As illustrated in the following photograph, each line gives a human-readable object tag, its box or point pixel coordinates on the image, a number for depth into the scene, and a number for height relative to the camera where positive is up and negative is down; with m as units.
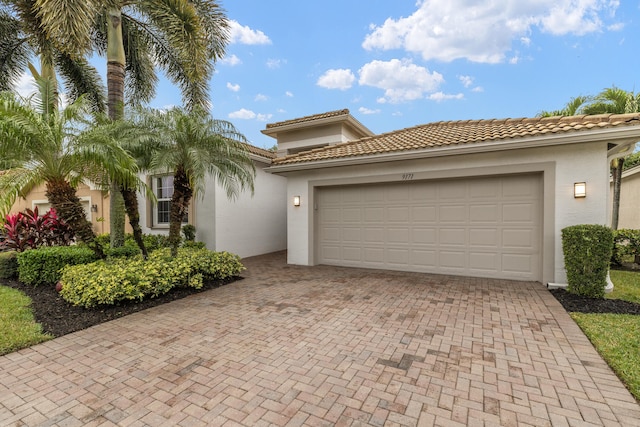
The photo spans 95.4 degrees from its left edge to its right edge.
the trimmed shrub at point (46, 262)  6.98 -1.26
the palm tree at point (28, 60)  9.73 +5.83
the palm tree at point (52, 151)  5.17 +1.13
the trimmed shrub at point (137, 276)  5.27 -1.35
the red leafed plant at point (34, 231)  8.61 -0.65
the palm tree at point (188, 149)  6.53 +1.45
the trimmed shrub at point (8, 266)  7.88 -1.53
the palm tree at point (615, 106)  10.93 +4.03
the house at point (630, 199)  13.45 +0.54
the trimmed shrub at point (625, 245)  8.56 -1.03
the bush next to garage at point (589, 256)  5.50 -0.89
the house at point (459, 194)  6.37 +0.43
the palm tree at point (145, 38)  6.49 +5.16
